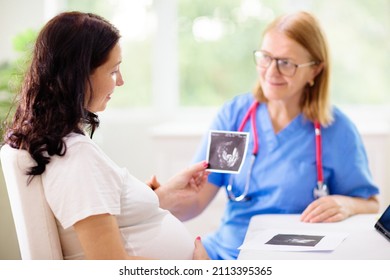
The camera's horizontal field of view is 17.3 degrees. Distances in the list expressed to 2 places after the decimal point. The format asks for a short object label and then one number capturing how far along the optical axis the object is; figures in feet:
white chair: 8.12
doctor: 9.95
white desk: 8.54
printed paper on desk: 8.65
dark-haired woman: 8.06
